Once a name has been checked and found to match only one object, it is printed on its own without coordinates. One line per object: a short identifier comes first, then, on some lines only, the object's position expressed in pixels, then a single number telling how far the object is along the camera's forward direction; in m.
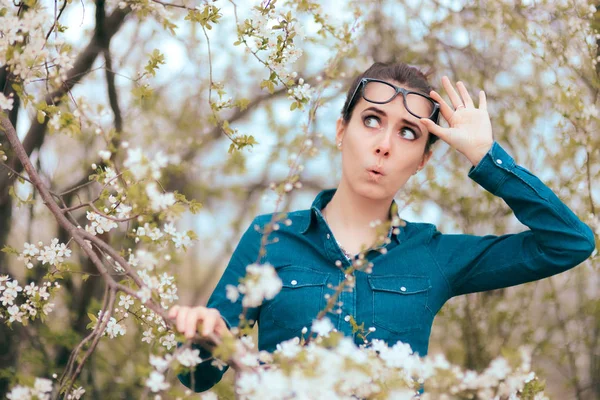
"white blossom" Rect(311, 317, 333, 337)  1.41
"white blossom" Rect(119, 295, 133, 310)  2.14
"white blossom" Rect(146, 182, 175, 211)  1.48
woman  2.20
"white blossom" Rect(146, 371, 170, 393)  1.40
